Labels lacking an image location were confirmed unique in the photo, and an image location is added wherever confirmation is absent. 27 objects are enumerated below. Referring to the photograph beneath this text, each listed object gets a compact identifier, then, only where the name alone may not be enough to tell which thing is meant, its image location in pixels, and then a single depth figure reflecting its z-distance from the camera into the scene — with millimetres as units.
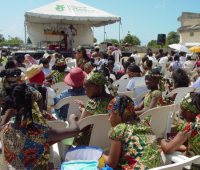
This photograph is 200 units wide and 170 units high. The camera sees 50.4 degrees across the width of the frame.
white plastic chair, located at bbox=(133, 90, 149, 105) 3163
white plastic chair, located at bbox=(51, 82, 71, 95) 3701
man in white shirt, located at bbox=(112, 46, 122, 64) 9686
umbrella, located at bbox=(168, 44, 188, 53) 12441
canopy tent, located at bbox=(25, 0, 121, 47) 13921
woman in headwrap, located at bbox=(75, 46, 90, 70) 4729
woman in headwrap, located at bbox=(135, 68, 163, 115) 2786
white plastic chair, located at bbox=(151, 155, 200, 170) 1380
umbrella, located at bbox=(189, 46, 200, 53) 11264
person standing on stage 17058
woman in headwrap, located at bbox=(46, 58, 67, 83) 4161
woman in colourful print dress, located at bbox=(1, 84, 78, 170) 1497
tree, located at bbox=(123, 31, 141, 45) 36048
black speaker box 19113
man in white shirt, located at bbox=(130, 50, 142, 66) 9256
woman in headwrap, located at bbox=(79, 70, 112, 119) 2224
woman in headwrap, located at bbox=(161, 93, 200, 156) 1771
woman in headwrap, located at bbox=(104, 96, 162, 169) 1576
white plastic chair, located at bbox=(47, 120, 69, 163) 1912
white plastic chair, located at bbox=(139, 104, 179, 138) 2342
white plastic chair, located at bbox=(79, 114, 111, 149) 2007
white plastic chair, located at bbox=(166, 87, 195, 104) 3409
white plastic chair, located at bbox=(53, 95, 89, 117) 2710
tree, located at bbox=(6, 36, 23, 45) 49543
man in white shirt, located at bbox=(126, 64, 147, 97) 3655
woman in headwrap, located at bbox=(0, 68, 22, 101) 2936
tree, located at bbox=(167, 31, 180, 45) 43958
